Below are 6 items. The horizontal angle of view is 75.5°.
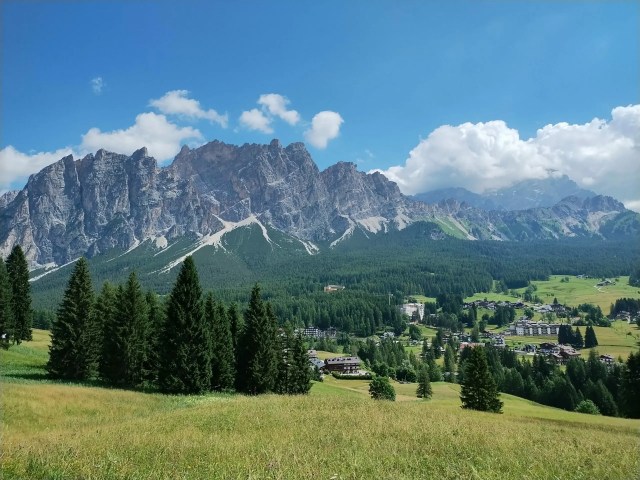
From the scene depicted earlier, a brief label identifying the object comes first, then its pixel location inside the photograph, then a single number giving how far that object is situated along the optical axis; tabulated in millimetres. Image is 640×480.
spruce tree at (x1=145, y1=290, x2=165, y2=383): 42544
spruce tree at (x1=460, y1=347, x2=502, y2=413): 53625
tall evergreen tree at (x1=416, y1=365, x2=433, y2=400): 85688
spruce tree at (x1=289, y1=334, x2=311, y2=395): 56562
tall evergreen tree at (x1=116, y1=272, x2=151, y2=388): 41469
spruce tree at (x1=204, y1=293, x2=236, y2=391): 43375
